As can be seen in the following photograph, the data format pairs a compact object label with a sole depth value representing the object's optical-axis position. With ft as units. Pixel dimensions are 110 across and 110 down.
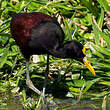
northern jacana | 34.53
